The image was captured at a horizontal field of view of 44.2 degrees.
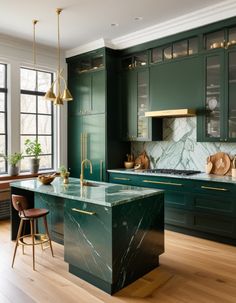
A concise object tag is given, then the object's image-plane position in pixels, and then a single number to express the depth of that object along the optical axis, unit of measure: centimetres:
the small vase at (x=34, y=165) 556
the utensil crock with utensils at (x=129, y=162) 551
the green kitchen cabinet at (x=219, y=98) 405
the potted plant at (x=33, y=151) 555
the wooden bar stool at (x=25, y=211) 321
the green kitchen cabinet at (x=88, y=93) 543
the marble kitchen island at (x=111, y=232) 261
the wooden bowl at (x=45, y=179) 362
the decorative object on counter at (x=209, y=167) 448
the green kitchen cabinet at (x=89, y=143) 544
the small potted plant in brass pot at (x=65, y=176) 370
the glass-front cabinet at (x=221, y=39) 405
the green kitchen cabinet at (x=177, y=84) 439
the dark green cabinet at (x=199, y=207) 388
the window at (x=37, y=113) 567
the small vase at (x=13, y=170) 528
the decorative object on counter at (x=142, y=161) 548
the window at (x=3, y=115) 536
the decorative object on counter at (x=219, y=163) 439
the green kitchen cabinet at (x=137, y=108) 512
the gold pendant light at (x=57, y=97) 348
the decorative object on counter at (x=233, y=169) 416
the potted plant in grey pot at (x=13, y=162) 527
